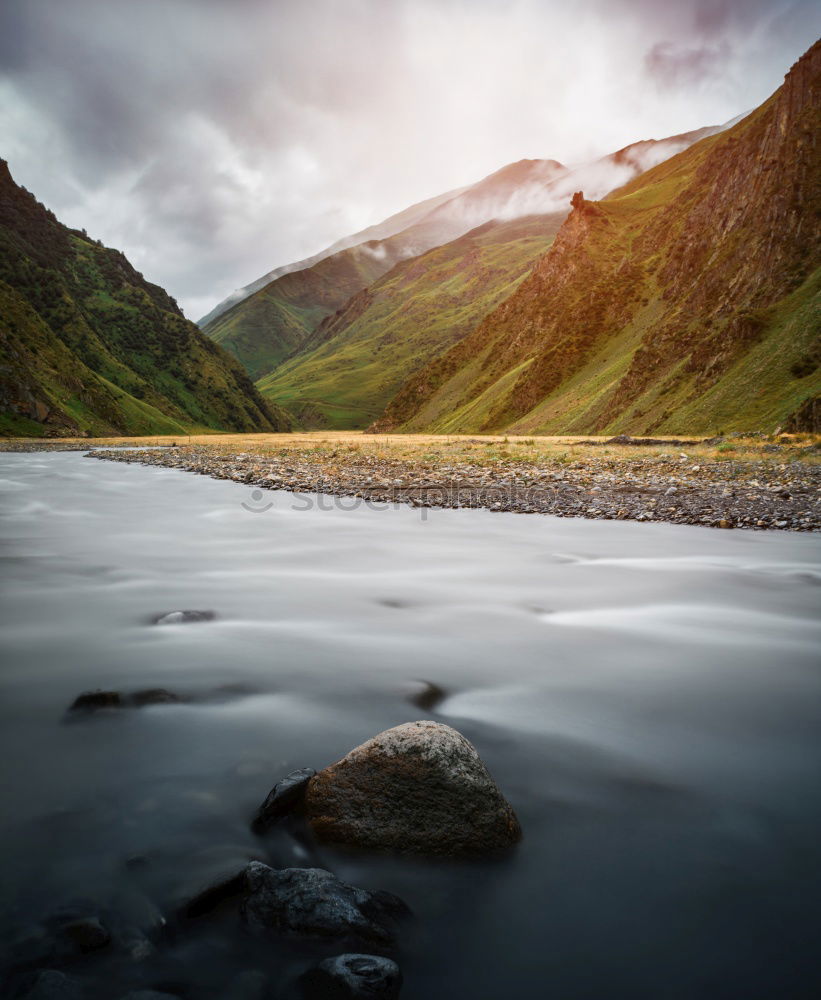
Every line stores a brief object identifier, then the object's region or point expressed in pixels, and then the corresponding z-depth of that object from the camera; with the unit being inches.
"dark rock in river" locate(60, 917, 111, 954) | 125.6
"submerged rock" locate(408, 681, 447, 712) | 245.1
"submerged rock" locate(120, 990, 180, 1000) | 112.8
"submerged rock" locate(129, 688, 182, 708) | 239.0
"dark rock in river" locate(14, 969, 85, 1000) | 113.4
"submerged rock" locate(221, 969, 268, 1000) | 116.8
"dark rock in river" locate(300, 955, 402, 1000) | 113.8
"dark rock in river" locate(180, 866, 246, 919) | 135.7
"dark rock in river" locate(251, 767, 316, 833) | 164.6
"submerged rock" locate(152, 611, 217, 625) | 340.0
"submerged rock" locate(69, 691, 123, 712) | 233.6
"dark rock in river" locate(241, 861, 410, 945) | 127.6
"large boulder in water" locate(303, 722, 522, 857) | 155.3
